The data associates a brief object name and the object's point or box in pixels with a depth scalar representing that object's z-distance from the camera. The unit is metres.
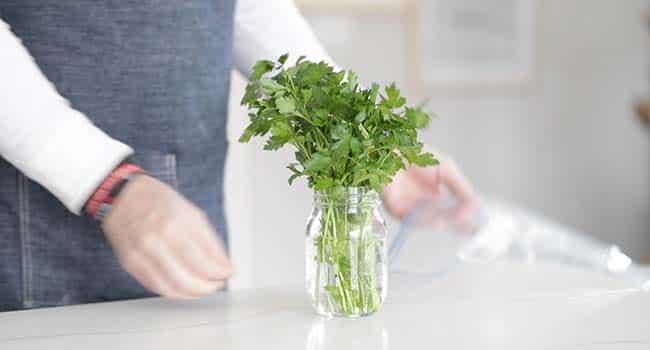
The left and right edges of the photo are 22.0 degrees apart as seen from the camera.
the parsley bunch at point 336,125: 1.58
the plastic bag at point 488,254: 1.84
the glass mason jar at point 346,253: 1.61
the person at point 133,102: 1.85
